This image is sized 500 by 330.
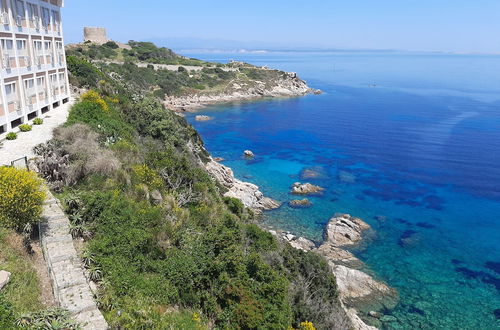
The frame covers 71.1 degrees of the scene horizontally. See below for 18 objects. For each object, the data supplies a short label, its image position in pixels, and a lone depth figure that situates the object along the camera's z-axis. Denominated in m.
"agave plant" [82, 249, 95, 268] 10.94
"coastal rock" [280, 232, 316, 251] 27.60
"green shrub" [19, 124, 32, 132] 22.55
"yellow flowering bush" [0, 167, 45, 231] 10.82
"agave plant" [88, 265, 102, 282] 10.56
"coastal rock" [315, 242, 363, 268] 26.17
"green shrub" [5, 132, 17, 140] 20.66
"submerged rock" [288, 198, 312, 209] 35.59
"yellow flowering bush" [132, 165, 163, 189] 17.62
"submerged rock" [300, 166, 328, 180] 44.34
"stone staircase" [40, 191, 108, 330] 8.71
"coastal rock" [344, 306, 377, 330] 18.48
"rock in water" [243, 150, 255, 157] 53.42
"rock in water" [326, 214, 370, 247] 29.06
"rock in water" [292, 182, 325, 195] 38.81
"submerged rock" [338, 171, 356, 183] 43.53
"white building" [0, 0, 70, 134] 21.88
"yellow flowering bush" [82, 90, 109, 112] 27.21
